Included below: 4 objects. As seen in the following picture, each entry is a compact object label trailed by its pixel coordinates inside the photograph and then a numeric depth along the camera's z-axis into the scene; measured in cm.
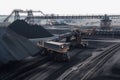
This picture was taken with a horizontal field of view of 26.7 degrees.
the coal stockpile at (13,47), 3229
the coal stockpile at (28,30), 5925
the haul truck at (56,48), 3844
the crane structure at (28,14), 10906
